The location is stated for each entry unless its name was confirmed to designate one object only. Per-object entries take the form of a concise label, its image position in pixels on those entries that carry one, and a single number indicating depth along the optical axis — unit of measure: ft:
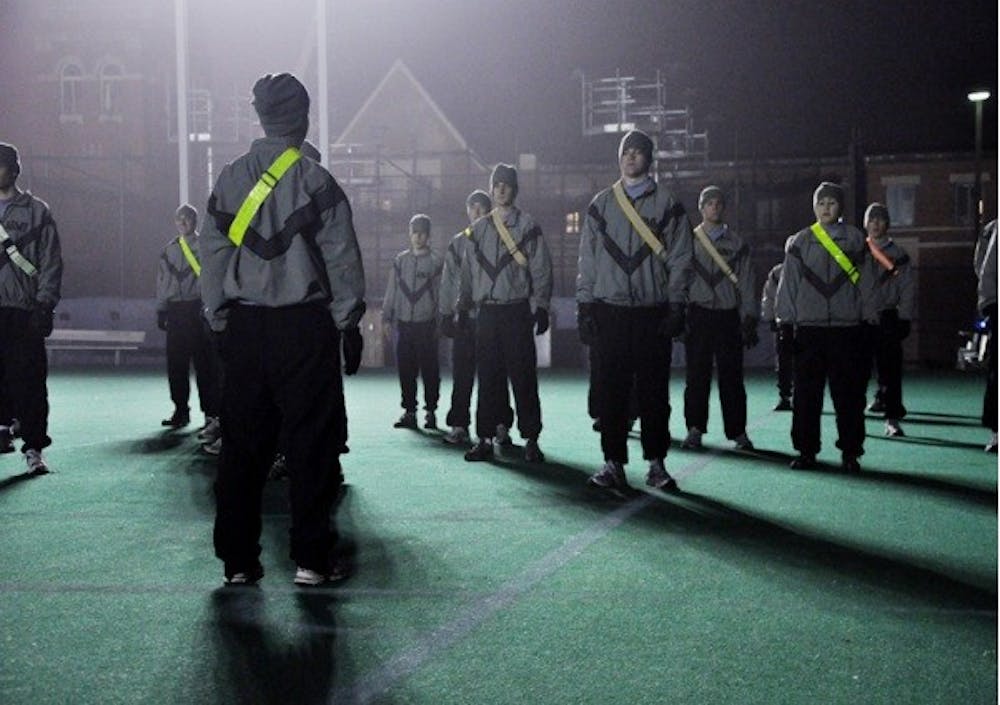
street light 103.40
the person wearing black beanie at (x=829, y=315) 27.76
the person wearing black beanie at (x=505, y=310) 29.86
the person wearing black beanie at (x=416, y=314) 40.19
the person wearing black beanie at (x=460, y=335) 33.12
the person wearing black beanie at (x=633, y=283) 23.65
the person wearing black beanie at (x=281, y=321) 15.66
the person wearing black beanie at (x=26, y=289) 26.55
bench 82.89
